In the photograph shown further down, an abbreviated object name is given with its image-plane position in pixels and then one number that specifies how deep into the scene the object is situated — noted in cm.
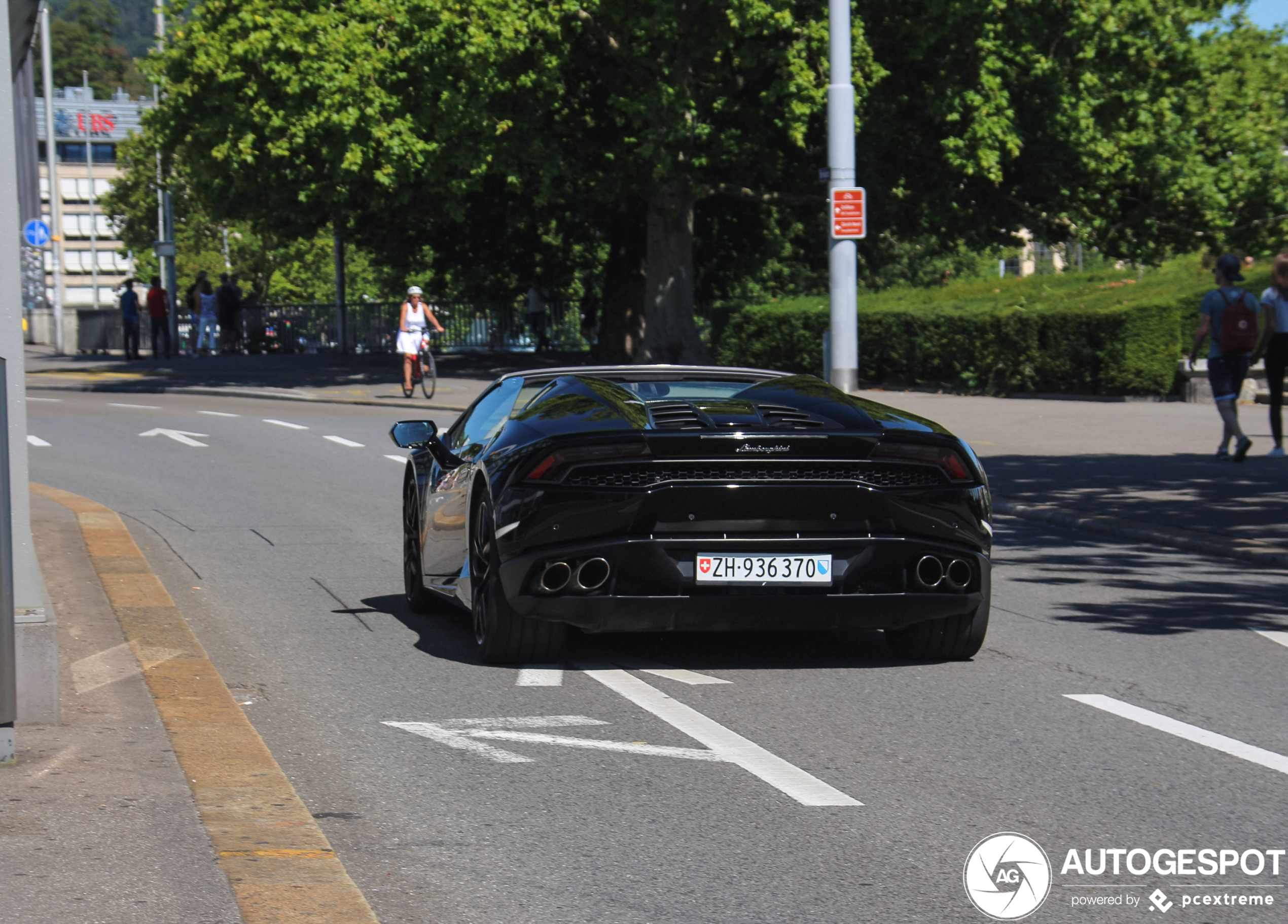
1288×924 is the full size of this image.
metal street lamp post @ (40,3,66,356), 5141
